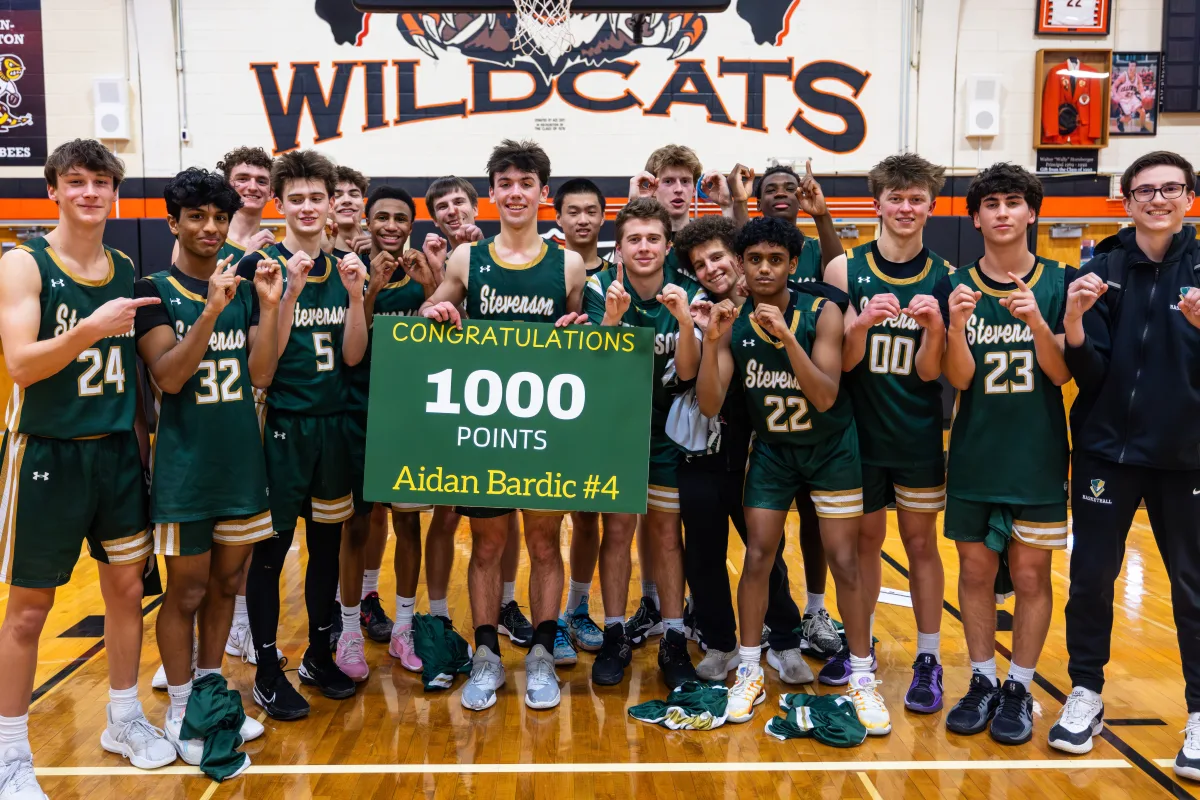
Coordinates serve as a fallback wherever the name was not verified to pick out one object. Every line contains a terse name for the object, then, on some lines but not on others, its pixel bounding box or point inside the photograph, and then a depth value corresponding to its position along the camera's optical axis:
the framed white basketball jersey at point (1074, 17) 10.58
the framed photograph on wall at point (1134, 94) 10.64
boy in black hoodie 3.28
